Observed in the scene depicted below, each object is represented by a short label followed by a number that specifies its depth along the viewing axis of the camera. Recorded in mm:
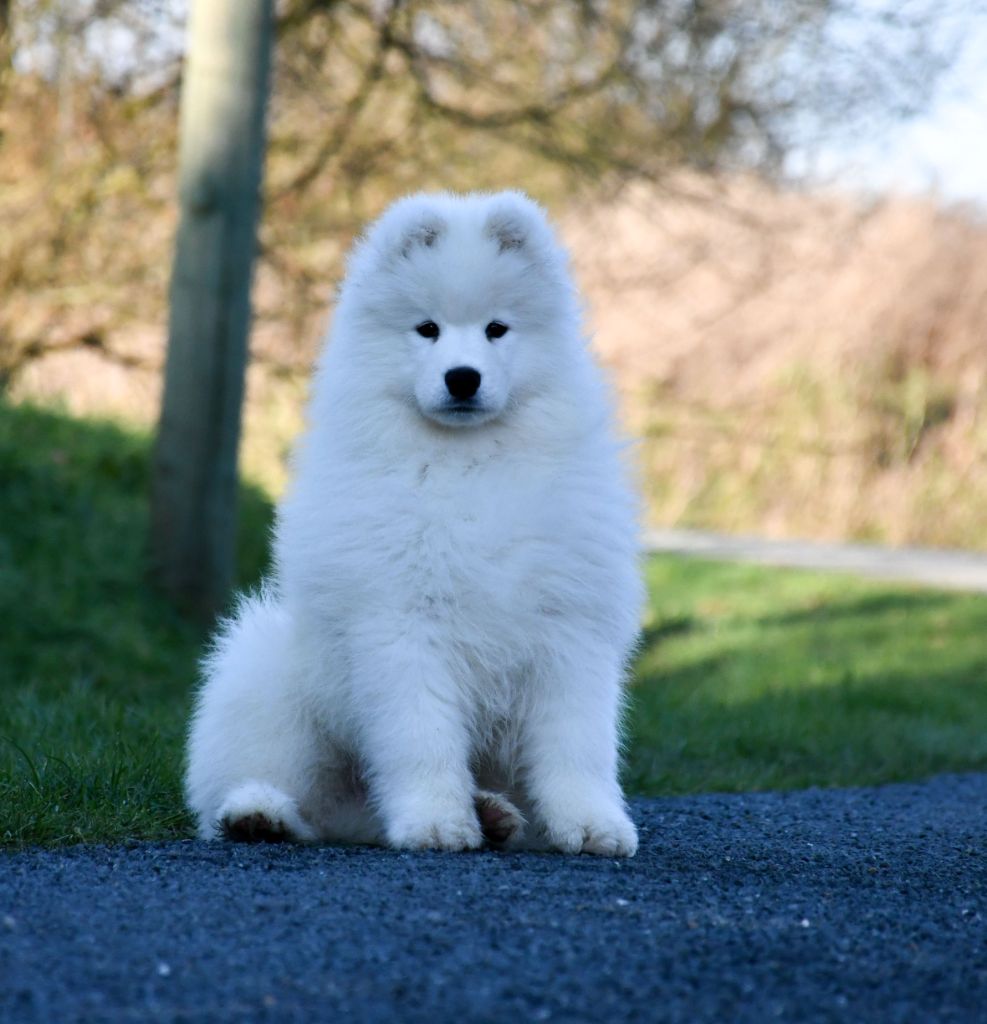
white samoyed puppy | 7969
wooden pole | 17172
